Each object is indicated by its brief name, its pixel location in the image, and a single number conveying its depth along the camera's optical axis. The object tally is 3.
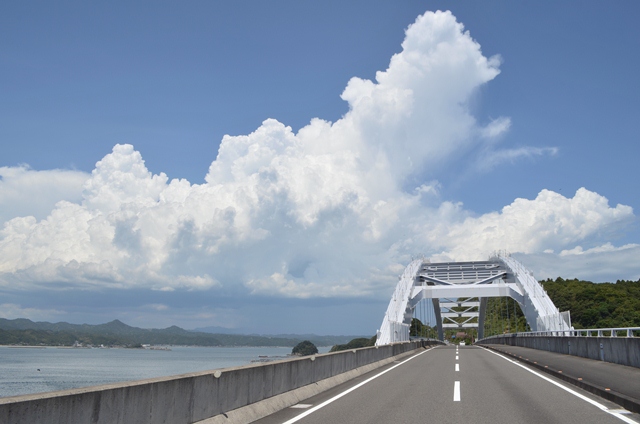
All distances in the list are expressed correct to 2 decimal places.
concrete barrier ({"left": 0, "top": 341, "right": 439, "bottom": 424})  4.95
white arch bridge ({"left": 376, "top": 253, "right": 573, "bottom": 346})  60.41
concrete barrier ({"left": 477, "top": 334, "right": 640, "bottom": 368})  18.05
